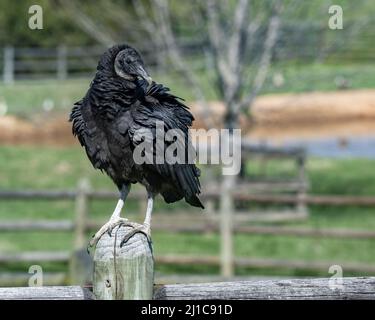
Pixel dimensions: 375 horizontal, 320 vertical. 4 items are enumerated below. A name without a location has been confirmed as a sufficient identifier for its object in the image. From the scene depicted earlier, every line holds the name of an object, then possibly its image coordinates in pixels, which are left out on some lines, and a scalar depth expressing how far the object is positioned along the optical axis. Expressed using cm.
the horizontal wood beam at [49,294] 730
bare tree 2906
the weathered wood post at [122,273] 728
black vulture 813
